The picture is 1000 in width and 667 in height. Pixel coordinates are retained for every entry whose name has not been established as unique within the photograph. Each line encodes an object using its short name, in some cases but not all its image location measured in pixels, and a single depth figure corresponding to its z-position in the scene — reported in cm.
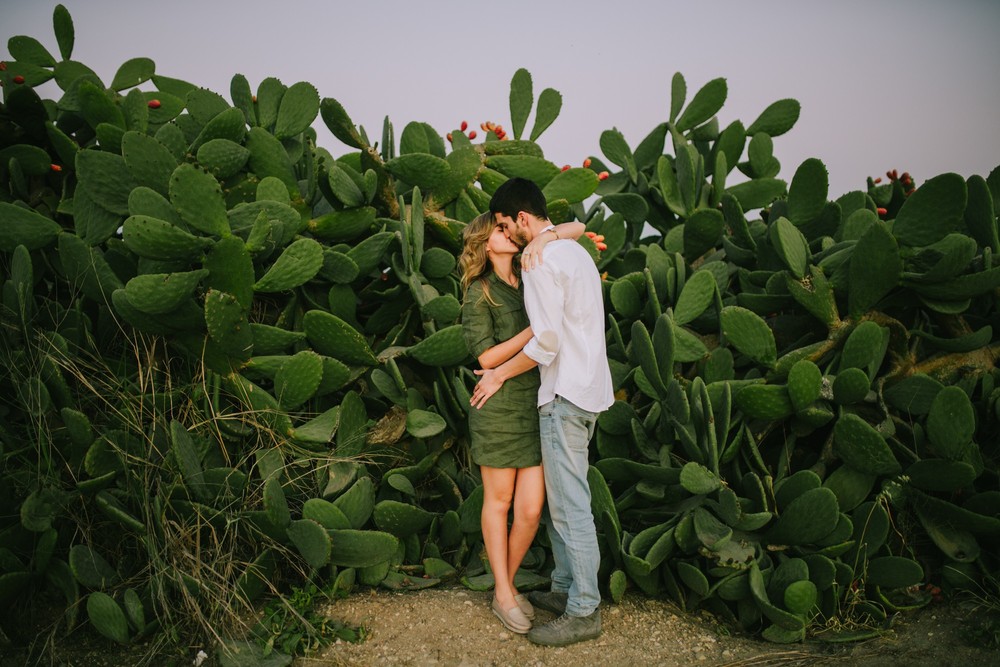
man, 244
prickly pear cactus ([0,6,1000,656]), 275
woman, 261
